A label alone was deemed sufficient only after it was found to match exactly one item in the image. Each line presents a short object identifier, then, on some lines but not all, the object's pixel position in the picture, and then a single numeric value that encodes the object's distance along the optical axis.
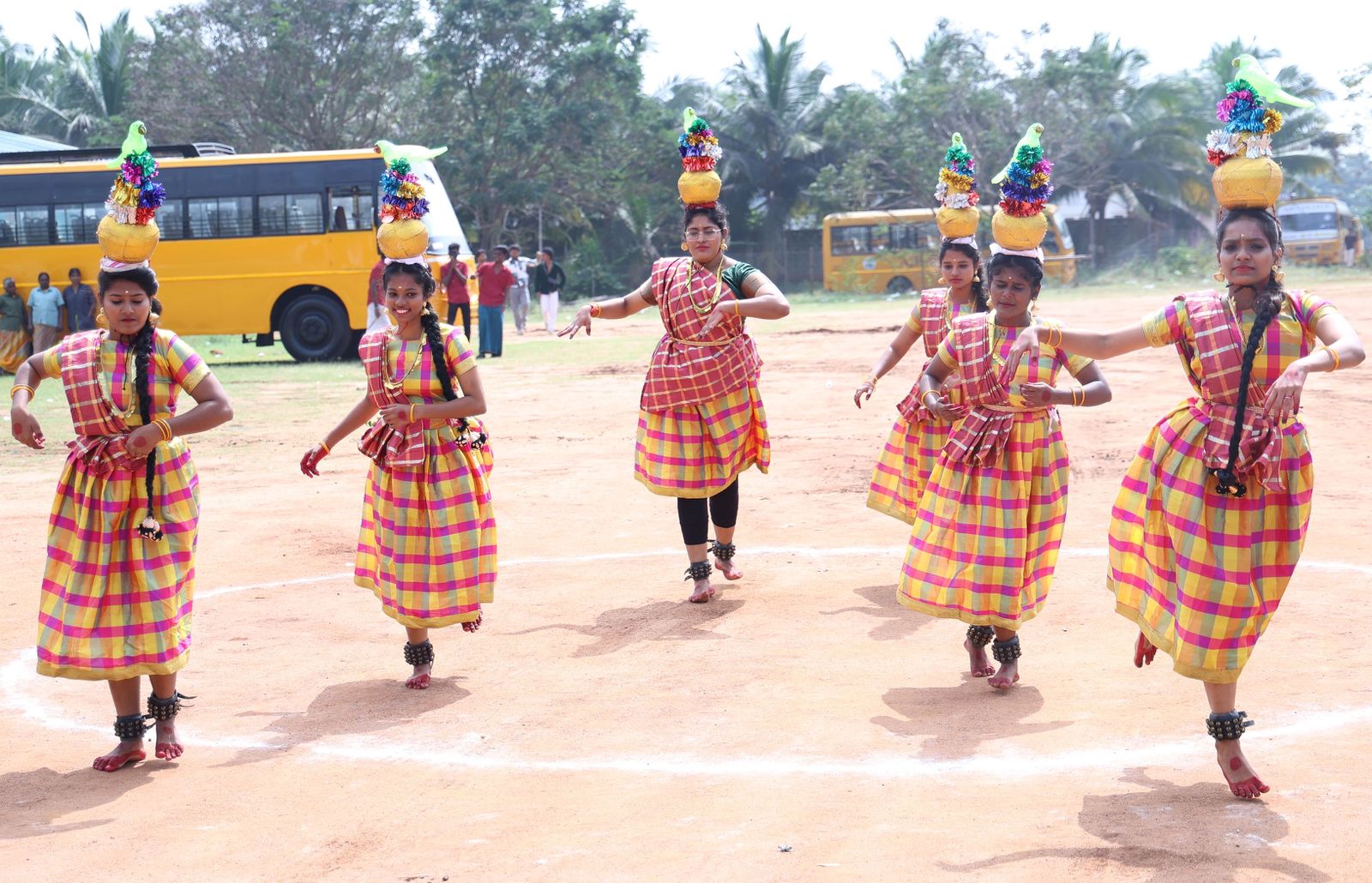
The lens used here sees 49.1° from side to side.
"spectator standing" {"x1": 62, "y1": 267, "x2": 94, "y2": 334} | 22.03
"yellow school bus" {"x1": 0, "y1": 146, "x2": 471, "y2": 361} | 22.73
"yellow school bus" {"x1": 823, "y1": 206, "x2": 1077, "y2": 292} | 38.62
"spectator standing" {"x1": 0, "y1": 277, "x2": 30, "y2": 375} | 22.19
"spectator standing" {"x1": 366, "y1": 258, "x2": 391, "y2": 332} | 20.17
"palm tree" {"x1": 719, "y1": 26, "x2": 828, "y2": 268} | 43.59
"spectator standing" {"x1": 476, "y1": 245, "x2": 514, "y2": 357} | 22.75
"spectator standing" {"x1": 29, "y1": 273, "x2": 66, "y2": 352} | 21.91
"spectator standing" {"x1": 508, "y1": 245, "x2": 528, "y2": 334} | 29.27
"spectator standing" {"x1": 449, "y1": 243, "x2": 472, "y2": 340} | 22.03
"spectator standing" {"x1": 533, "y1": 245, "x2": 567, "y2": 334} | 27.83
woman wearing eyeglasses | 7.05
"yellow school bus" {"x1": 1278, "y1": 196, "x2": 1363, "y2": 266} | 42.81
